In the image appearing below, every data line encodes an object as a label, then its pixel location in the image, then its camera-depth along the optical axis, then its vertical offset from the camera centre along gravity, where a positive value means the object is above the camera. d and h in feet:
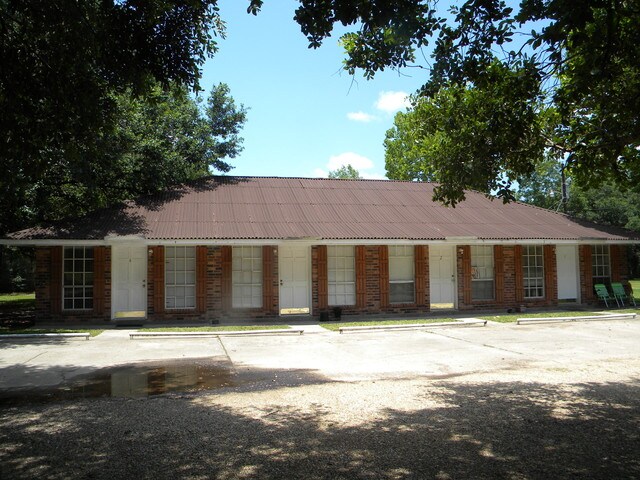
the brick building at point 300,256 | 49.55 +1.01
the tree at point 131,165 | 49.93 +10.89
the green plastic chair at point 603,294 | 61.52 -3.47
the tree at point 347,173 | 225.15 +40.27
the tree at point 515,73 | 18.08 +7.69
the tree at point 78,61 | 22.53 +9.44
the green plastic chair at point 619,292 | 62.28 -3.30
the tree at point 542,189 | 198.10 +30.56
